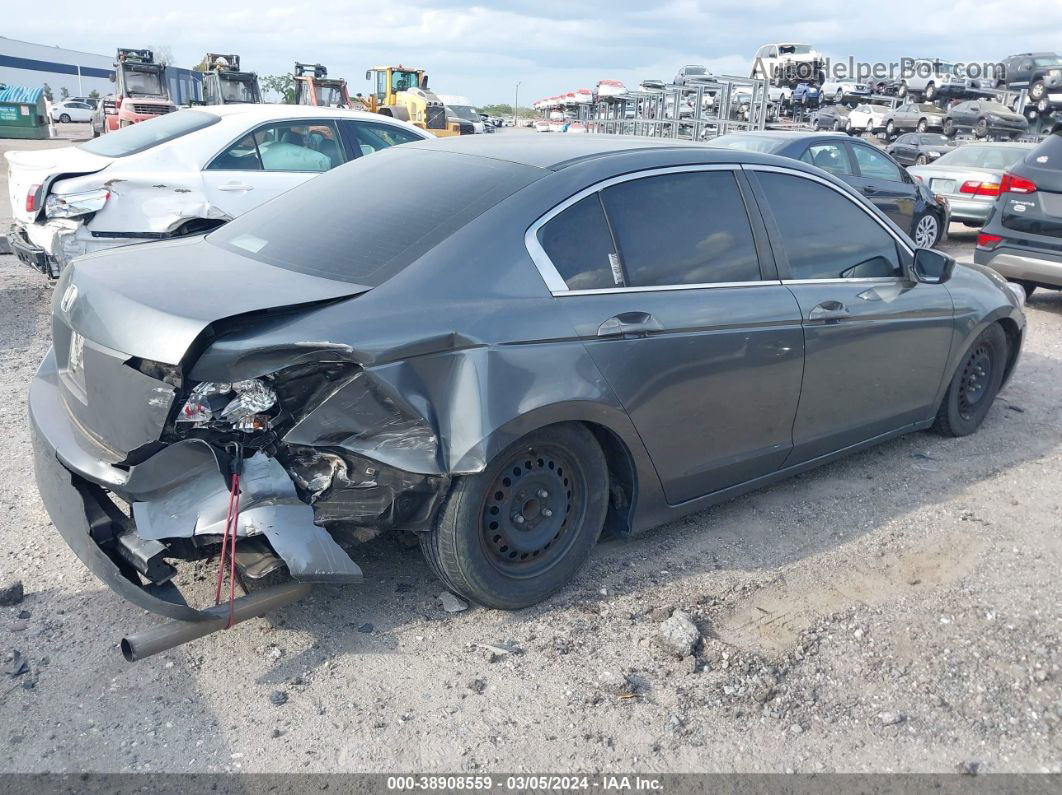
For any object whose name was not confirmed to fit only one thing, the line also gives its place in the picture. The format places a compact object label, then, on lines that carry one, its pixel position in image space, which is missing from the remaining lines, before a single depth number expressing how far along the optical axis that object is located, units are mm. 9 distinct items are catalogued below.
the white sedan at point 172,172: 7027
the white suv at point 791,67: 37281
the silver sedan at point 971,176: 13445
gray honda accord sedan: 2941
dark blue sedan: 10180
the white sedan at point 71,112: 50625
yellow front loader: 26234
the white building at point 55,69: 70188
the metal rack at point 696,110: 20609
